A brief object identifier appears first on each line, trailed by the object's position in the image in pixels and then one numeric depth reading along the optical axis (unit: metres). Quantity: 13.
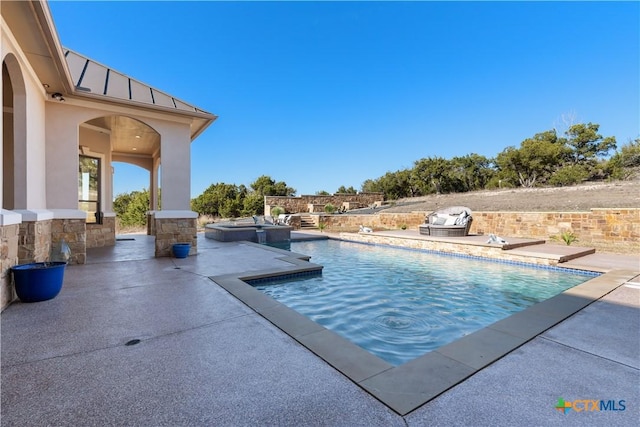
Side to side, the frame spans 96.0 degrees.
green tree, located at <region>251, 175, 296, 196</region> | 30.93
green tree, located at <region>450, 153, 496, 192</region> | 31.09
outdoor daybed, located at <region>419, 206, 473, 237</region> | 10.95
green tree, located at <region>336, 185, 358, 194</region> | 35.44
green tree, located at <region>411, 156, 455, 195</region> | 30.86
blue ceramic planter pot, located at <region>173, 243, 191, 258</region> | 6.96
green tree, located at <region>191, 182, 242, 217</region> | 26.40
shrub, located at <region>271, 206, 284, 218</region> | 22.05
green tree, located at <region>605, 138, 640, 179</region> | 20.27
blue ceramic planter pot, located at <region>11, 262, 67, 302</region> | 3.58
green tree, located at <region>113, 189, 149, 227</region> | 17.47
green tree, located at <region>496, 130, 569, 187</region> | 23.27
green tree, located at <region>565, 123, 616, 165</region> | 24.28
